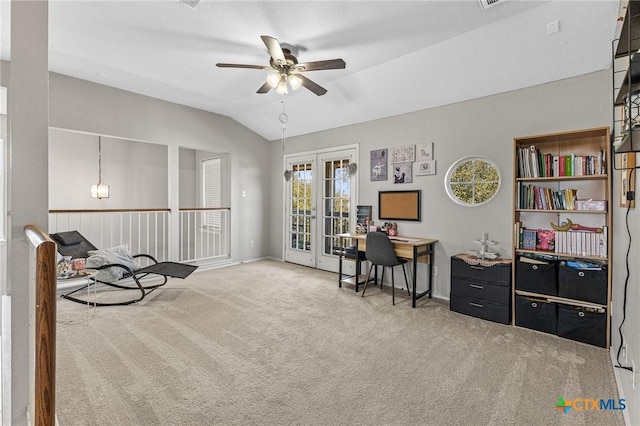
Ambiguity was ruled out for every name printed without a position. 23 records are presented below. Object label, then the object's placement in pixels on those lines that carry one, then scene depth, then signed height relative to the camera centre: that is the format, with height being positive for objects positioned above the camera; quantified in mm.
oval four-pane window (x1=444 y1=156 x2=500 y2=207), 3646 +363
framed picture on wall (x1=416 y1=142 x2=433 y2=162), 4152 +797
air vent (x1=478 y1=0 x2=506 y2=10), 2488 +1660
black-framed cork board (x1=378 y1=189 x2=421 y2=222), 4316 +92
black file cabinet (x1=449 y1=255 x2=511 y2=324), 3201 -819
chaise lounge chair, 3734 -658
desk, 3742 -486
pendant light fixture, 5625 +421
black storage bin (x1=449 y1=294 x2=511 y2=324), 3199 -1040
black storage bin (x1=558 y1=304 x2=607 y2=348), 2695 -1005
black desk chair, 3816 -496
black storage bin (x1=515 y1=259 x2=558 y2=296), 2955 -646
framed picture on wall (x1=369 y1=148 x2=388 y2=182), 4668 +704
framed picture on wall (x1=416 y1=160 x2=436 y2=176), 4133 +577
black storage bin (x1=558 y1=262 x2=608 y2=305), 2706 -656
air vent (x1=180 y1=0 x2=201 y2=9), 2506 +1692
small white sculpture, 3479 -444
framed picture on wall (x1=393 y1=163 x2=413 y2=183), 4387 +542
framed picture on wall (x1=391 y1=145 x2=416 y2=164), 4344 +811
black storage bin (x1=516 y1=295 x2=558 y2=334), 2938 -995
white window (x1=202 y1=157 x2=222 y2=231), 6684 +526
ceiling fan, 2686 +1328
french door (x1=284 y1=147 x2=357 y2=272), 5254 +139
